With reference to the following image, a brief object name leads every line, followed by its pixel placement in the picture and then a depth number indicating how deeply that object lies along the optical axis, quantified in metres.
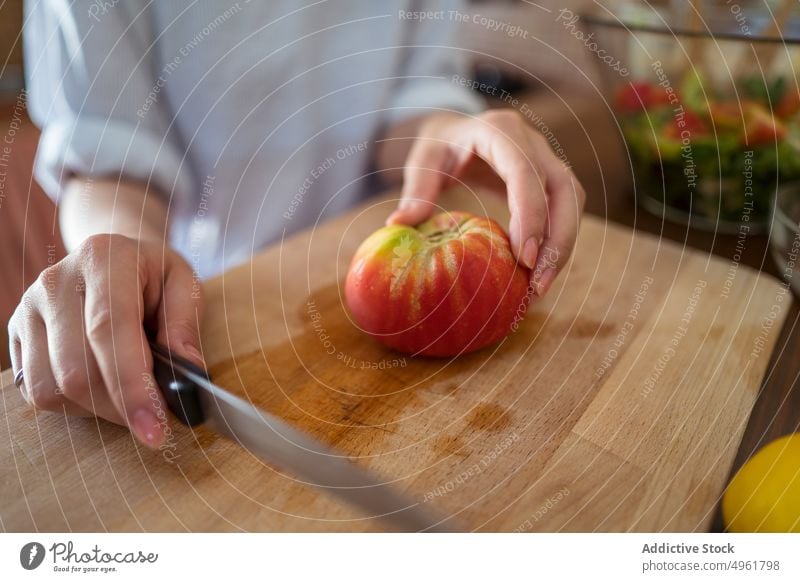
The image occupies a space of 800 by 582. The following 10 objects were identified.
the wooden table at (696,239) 0.43
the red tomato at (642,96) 0.70
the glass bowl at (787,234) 0.56
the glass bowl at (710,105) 0.63
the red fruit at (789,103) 0.63
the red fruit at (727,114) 0.64
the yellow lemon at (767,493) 0.35
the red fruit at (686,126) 0.66
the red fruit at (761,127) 0.63
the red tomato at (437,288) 0.43
